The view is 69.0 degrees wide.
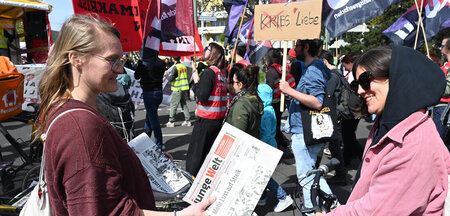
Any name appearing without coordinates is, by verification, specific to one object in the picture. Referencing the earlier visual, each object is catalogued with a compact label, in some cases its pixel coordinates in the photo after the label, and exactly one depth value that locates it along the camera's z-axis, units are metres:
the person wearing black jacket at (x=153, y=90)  6.14
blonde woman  1.04
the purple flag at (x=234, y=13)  5.79
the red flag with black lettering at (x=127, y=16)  3.96
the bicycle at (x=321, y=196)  1.86
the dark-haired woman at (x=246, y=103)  3.47
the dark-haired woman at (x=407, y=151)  1.28
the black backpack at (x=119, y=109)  3.67
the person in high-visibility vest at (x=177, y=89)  8.82
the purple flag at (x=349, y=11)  4.82
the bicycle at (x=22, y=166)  3.74
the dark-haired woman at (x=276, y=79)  6.24
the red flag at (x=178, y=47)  4.75
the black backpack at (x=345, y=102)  2.00
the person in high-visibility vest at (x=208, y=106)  4.11
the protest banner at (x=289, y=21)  3.40
